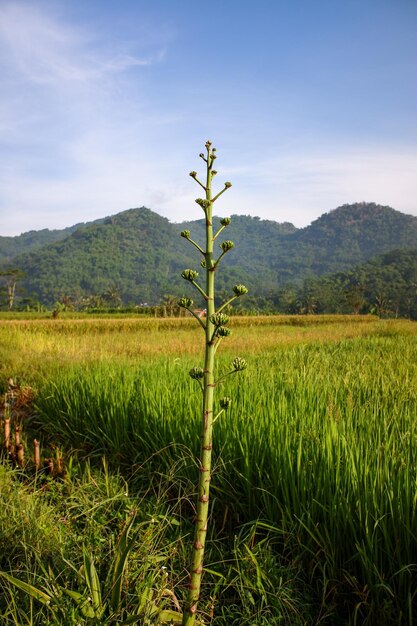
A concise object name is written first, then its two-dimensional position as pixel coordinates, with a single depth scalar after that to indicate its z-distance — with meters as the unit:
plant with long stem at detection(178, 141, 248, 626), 1.41
